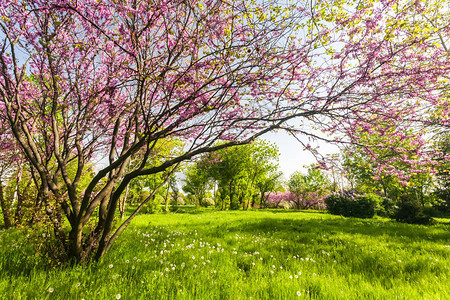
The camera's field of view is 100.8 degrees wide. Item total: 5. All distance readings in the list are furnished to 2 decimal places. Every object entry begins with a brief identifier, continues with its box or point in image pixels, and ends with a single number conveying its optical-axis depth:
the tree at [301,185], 39.16
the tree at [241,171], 27.92
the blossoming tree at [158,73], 3.12
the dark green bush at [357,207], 18.08
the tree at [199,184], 29.45
